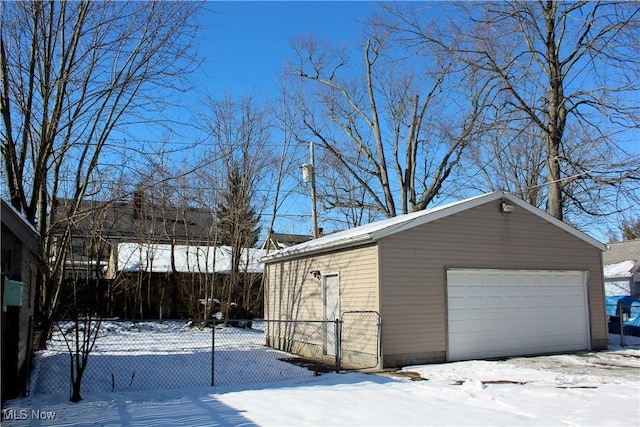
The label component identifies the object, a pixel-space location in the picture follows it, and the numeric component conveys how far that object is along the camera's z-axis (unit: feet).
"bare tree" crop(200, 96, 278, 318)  69.99
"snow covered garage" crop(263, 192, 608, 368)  34.65
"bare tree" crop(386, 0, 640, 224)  54.54
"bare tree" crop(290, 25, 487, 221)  80.69
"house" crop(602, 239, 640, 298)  74.13
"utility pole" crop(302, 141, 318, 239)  66.54
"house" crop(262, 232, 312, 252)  123.01
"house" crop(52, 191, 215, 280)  63.75
